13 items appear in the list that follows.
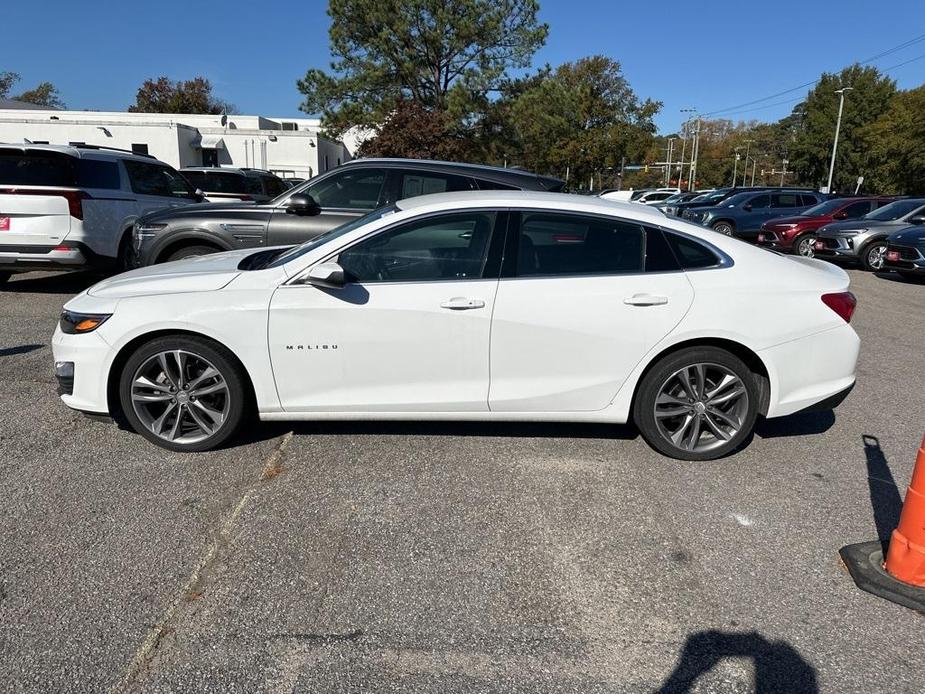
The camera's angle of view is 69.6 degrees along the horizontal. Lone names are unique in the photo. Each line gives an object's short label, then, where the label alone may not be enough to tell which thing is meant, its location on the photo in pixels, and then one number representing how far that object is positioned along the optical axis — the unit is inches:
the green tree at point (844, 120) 2089.1
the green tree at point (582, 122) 1323.8
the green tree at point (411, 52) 1349.7
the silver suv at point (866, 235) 548.4
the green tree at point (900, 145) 1747.7
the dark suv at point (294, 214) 286.5
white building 1462.8
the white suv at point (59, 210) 315.0
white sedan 150.7
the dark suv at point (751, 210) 738.2
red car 616.1
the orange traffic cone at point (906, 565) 108.2
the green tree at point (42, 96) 3334.2
